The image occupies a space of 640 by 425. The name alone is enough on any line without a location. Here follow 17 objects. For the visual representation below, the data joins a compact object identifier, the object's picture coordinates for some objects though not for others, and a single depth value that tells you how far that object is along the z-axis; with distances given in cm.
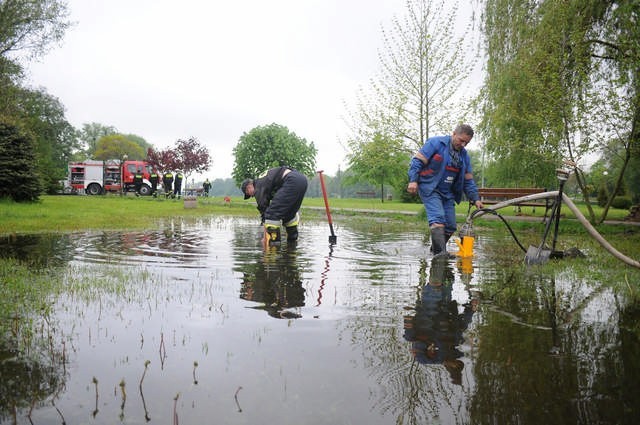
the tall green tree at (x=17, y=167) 1825
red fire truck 4372
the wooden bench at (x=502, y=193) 1622
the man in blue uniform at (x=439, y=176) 741
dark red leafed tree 4366
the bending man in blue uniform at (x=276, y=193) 903
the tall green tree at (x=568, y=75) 1244
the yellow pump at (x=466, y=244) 787
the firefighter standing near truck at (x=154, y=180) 3588
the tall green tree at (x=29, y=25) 2378
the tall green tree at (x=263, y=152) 6750
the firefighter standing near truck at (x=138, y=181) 3911
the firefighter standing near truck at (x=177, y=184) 3581
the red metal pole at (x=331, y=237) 1016
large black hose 740
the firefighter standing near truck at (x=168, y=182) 3566
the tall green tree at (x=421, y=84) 2031
